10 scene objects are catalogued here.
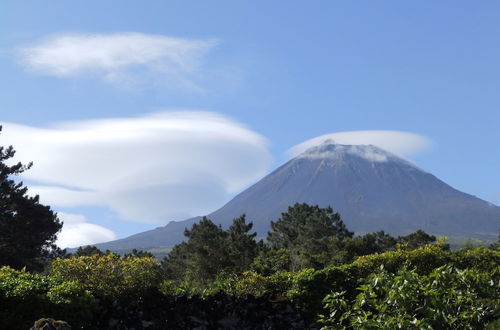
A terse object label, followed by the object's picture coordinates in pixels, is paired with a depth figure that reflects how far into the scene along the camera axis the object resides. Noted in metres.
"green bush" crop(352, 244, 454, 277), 21.20
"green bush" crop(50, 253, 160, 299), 17.75
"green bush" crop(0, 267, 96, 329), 13.74
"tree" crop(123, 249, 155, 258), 65.59
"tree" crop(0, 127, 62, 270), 34.71
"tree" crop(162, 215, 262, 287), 40.09
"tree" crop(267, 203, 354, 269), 49.06
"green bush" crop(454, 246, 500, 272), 21.39
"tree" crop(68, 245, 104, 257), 65.69
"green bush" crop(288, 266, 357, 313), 17.08
